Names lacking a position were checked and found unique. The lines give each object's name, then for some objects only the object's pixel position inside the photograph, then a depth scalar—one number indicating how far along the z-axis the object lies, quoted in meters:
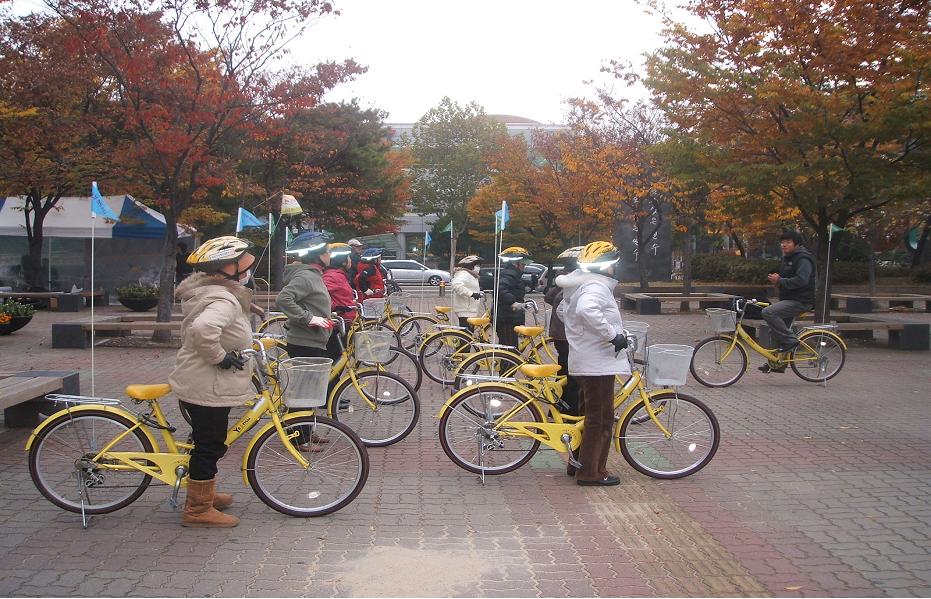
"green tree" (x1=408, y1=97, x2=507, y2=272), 50.28
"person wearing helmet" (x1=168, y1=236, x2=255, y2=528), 4.99
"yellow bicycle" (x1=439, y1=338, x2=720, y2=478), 6.27
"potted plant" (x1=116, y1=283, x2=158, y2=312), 20.78
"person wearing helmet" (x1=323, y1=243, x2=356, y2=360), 9.23
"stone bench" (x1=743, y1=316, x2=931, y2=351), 14.56
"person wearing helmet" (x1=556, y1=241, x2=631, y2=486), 6.04
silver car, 41.78
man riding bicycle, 10.69
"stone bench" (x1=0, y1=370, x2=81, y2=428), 7.38
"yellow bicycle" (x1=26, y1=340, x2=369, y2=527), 5.24
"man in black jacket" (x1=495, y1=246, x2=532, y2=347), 10.21
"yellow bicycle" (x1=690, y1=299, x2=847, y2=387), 10.64
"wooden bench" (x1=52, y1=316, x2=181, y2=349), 14.22
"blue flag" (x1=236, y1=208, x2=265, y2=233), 14.52
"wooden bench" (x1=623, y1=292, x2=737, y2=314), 22.17
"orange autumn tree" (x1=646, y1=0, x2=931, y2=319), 13.45
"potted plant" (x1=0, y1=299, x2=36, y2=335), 15.73
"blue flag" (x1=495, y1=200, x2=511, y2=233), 8.95
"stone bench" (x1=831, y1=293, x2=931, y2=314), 21.11
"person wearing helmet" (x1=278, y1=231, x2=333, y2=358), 7.14
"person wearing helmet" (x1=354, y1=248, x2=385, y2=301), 13.79
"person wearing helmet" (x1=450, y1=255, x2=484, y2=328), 10.76
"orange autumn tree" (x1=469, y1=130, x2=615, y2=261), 28.36
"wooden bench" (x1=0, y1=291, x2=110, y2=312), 22.06
